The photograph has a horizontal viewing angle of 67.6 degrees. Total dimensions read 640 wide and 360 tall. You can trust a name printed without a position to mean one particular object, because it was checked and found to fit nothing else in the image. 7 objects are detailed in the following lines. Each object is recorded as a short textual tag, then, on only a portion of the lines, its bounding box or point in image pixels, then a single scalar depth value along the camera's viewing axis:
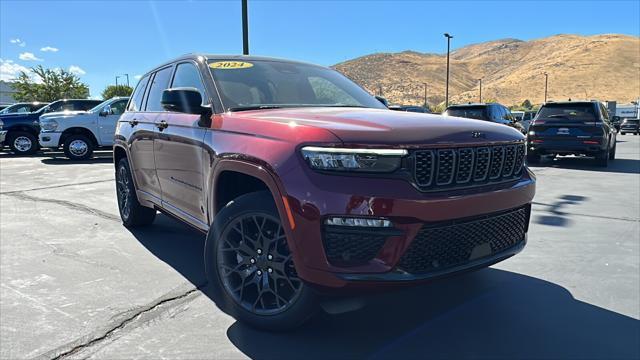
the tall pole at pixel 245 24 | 11.27
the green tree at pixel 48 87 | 51.47
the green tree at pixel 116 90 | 67.64
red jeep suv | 2.42
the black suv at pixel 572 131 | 11.41
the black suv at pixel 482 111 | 12.48
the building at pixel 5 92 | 72.42
